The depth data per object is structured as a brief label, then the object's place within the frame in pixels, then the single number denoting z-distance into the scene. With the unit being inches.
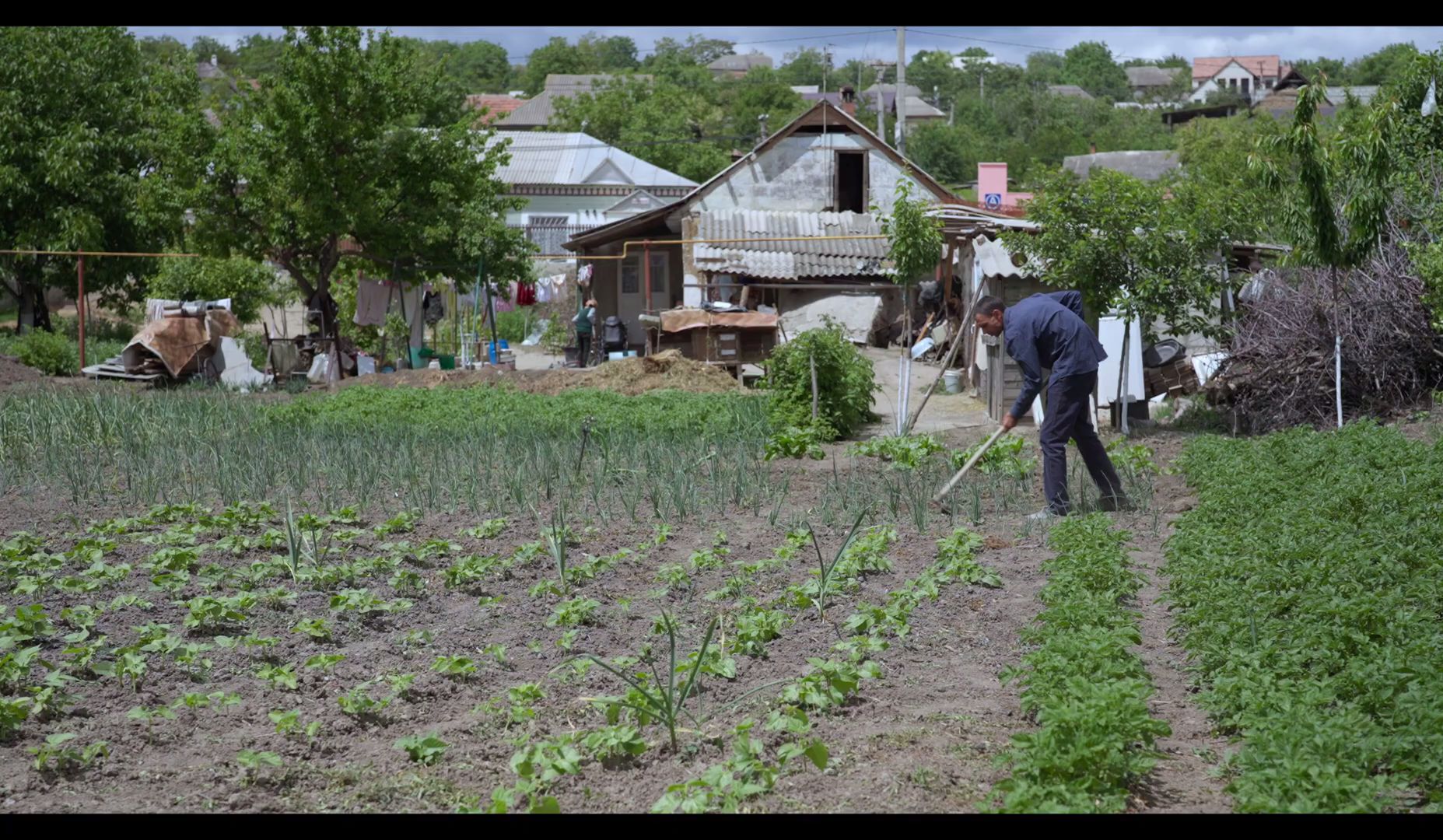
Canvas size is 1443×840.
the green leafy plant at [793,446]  466.0
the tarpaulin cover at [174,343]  757.9
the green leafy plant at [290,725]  171.8
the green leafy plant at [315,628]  220.1
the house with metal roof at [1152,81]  5516.7
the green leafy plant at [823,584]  234.1
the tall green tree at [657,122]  2148.1
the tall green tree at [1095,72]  5679.1
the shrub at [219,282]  994.1
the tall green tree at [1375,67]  3105.3
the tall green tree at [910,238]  568.1
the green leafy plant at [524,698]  180.5
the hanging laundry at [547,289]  1286.9
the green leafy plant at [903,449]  428.1
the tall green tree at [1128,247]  505.4
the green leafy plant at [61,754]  161.3
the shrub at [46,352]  794.2
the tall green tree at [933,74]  5148.6
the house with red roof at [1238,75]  5110.7
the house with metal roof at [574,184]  1637.6
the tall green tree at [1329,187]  499.8
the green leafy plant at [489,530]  310.5
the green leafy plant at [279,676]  193.5
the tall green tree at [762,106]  2630.4
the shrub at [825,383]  533.0
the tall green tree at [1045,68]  5753.0
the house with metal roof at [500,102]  2955.2
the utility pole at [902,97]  1143.4
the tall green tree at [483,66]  4729.3
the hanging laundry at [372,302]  908.0
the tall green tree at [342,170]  780.0
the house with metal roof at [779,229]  1042.1
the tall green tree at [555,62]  4372.5
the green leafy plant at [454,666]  196.7
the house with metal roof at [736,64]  5759.8
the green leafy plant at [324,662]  198.8
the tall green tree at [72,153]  1007.0
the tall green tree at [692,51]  4298.7
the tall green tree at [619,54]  5654.5
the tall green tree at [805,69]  5324.8
